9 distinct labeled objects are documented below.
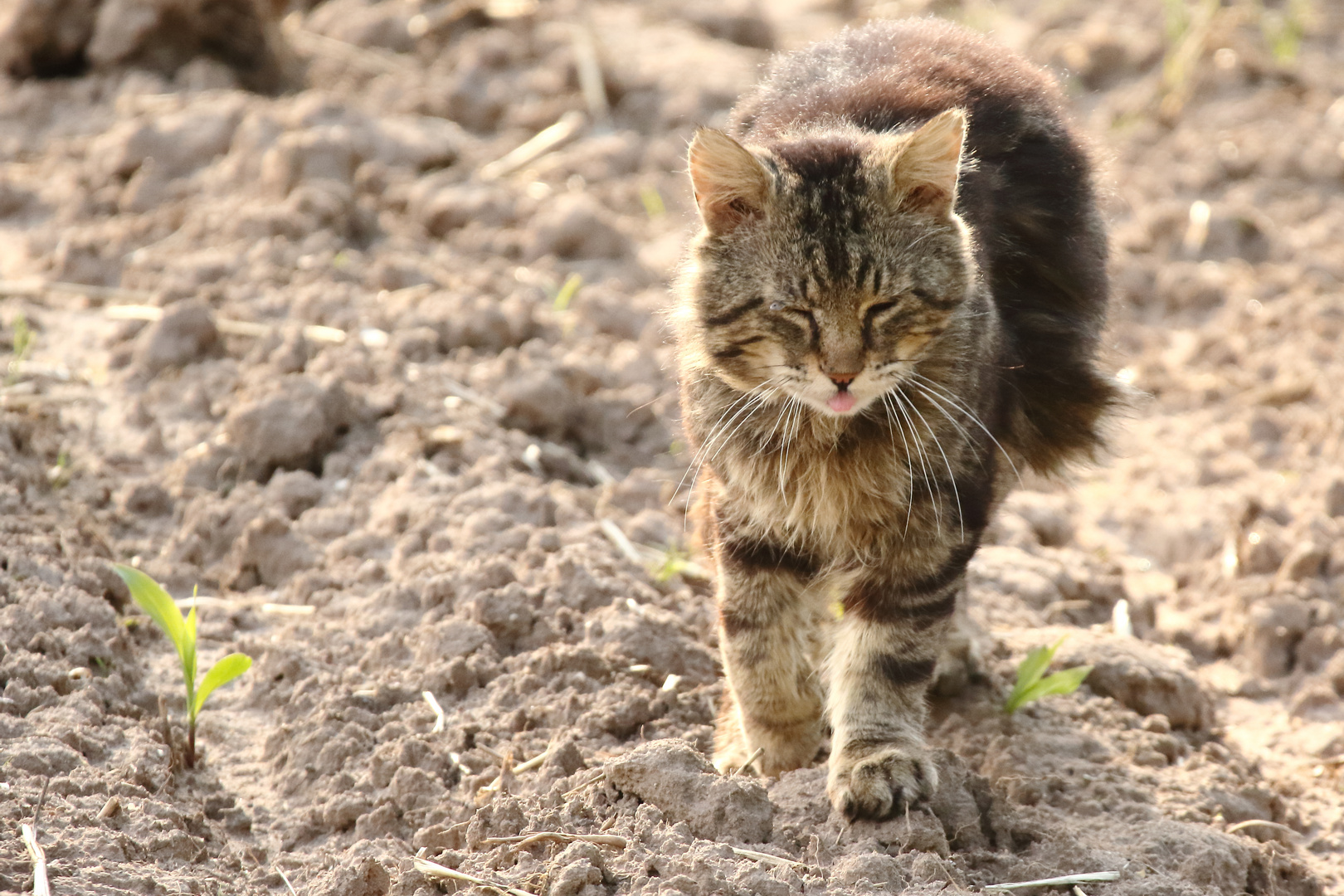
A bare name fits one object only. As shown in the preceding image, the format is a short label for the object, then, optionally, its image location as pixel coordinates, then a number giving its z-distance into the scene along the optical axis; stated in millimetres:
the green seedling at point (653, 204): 13781
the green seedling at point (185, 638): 6797
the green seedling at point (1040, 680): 7668
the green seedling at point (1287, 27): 16031
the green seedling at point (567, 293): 11336
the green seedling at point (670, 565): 8781
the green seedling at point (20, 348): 9937
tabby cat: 6383
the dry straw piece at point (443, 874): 5723
